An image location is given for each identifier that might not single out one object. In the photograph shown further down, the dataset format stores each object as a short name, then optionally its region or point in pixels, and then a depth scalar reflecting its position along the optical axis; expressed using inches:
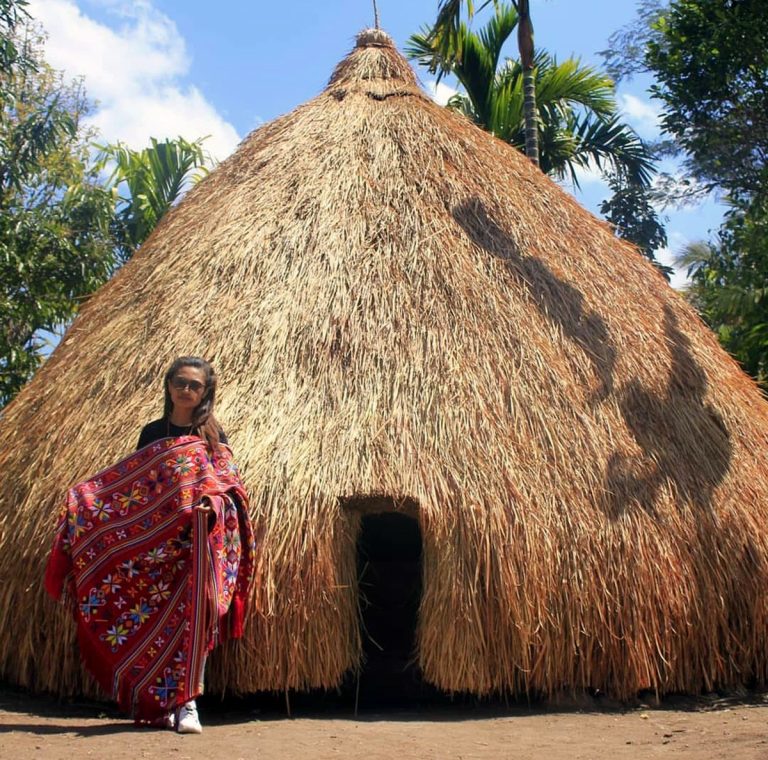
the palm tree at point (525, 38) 412.2
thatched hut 193.9
